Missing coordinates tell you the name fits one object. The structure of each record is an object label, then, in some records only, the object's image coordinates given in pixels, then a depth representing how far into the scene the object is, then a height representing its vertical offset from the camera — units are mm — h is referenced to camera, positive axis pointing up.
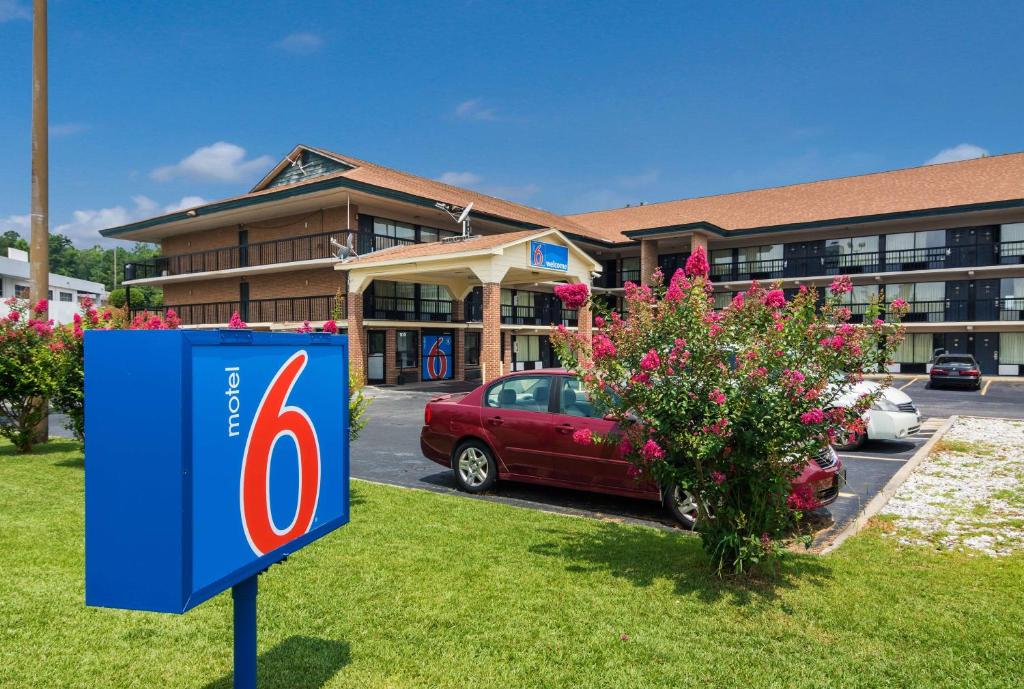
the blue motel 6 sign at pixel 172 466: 2359 -491
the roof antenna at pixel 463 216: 29053 +5630
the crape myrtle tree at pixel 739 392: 4832 -432
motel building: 27250 +4210
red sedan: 7238 -1375
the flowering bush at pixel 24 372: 10641 -558
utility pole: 11797 +3334
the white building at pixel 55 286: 55625 +5402
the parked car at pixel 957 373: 26734 -1599
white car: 12133 -1661
